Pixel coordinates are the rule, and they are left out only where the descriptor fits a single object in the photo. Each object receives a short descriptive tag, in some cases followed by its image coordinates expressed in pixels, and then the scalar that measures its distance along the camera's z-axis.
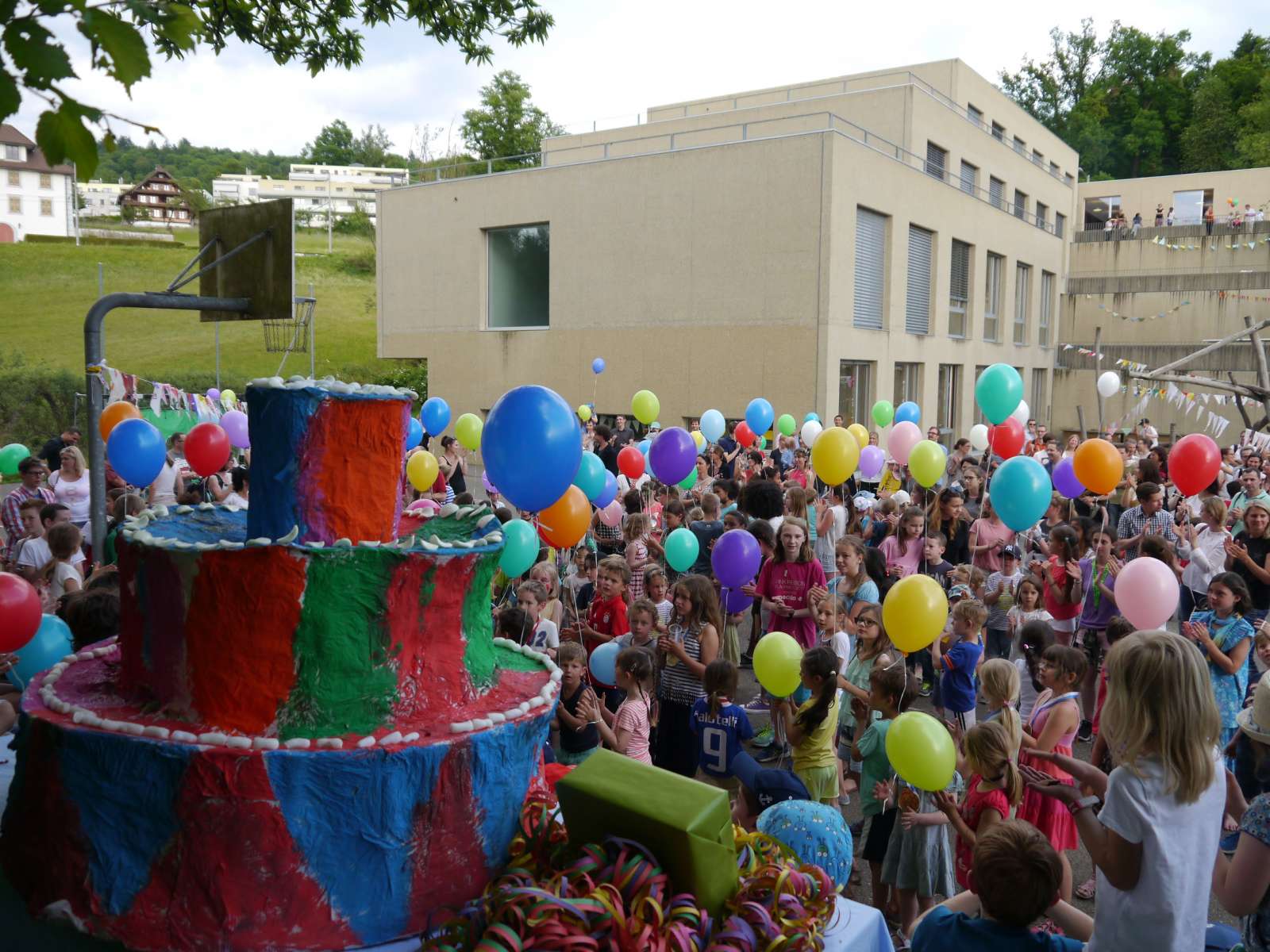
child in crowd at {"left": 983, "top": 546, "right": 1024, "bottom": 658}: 7.05
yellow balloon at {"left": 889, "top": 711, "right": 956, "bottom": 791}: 3.85
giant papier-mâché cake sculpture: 2.69
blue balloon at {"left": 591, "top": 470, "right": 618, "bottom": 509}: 8.45
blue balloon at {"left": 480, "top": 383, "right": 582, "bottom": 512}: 4.66
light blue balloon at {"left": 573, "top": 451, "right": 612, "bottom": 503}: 7.41
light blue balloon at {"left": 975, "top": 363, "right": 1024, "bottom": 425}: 9.12
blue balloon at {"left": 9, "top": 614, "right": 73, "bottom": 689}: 4.51
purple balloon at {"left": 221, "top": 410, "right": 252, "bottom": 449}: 10.47
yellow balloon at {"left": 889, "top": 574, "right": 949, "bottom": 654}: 5.08
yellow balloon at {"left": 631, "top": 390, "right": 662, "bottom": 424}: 12.80
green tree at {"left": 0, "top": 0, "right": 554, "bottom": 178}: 1.91
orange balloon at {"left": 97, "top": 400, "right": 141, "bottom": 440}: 9.02
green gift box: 2.62
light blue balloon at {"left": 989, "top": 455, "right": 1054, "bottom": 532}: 6.82
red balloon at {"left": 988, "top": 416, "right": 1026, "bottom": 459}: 9.73
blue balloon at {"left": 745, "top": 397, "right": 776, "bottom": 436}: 12.66
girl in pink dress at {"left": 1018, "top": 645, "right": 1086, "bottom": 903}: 4.11
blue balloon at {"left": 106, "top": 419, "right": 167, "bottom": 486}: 7.85
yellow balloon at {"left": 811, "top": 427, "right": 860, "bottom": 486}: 8.12
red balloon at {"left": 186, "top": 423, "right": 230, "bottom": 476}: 8.72
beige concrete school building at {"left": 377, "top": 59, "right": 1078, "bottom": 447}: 17.66
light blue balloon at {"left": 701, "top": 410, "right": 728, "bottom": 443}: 13.59
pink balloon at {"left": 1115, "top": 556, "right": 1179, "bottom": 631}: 5.57
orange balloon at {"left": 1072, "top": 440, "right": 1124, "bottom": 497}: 7.60
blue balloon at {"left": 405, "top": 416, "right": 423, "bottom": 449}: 11.07
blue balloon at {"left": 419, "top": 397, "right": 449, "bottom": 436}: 12.31
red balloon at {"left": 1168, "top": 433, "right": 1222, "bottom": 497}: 7.71
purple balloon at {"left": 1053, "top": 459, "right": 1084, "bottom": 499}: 8.74
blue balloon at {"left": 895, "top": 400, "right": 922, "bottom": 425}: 11.59
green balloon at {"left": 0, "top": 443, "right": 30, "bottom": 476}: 10.95
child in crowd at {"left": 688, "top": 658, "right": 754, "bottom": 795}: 4.79
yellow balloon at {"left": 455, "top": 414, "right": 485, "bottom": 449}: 11.23
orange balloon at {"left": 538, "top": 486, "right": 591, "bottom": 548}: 6.39
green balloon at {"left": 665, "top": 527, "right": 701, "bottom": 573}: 7.54
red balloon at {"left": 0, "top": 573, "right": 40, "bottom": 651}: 4.20
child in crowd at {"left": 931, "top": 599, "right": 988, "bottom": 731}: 5.50
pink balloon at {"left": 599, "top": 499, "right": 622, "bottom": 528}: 9.05
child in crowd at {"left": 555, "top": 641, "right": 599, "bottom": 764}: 5.03
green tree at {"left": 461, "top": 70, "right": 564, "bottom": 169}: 41.94
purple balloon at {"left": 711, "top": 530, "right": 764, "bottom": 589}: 6.93
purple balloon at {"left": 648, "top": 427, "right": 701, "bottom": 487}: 8.89
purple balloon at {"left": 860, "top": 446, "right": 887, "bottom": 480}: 10.26
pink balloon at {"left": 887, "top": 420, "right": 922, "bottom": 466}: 9.68
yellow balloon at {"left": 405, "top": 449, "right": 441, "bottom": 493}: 9.73
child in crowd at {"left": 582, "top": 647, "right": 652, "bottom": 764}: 4.88
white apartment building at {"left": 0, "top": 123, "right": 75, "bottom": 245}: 58.72
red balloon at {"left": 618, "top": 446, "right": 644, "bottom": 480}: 10.45
